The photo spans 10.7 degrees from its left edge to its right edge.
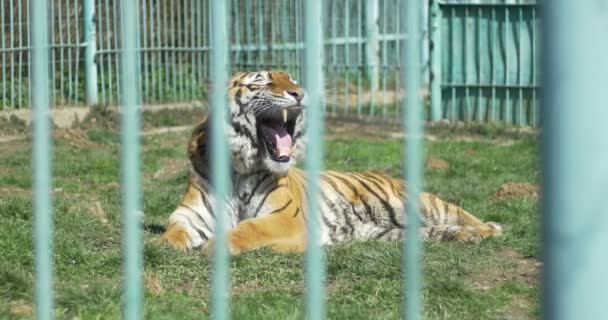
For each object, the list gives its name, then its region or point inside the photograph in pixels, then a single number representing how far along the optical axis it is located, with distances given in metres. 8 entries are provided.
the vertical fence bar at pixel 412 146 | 6.41
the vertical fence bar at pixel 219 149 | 6.67
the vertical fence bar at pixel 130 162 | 6.85
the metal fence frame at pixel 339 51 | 18.54
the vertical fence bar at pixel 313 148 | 6.48
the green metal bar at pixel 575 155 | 6.14
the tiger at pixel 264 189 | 12.95
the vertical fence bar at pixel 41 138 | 7.34
